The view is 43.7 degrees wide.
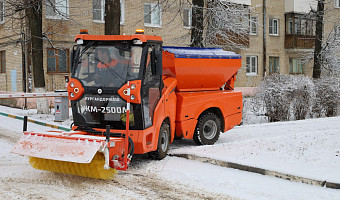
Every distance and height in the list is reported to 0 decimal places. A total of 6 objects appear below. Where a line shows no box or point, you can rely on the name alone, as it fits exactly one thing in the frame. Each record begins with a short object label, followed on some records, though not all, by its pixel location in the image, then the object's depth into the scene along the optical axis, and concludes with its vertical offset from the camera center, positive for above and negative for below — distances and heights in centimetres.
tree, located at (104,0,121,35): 1204 +179
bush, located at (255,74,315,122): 1462 -59
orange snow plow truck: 653 -46
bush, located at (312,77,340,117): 1579 -68
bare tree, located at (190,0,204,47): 1513 +199
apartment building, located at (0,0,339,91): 2073 +262
